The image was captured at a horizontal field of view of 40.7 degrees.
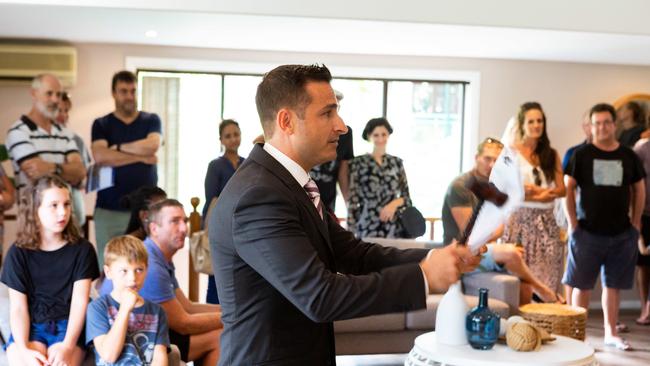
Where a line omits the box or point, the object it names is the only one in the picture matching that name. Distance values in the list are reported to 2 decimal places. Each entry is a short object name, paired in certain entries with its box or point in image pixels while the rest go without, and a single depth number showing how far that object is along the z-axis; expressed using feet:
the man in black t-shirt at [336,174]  17.57
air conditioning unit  20.66
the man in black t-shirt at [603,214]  17.84
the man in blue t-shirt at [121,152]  16.53
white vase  11.87
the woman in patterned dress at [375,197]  18.26
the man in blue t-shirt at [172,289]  11.46
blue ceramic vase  11.66
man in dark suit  5.33
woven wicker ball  11.66
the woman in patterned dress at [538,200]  17.67
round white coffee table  11.27
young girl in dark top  10.45
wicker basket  15.39
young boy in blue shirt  9.96
